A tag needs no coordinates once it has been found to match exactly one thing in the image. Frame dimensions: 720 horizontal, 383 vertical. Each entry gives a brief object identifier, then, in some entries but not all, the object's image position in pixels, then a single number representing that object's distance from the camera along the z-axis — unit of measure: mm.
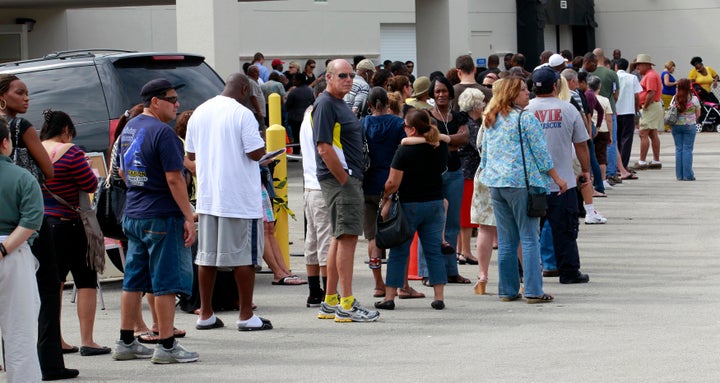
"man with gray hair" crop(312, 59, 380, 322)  18297
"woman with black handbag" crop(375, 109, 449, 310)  19656
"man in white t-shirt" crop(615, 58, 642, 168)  41594
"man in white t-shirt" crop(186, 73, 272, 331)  17547
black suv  23516
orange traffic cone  23234
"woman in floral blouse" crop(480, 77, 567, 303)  19969
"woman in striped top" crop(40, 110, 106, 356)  16625
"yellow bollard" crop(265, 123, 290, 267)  23281
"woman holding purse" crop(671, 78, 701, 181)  38781
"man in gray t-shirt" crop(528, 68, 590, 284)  21828
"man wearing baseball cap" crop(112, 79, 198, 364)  15914
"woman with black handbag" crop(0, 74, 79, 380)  15234
